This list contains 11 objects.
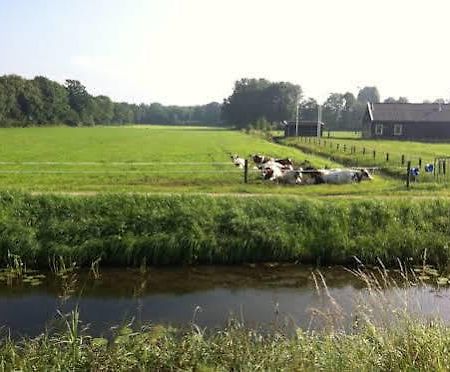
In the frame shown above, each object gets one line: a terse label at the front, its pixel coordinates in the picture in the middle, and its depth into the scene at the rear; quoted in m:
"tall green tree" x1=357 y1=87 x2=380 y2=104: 163.38
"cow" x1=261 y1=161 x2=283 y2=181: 22.99
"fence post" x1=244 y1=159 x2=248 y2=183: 22.16
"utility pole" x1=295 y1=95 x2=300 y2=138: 74.88
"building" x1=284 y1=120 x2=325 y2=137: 77.12
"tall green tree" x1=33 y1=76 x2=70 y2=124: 116.50
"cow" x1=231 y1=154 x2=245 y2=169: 29.55
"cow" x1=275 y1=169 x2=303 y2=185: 22.92
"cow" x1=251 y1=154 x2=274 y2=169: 29.92
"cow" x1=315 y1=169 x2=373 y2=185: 23.39
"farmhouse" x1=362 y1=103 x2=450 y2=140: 63.91
